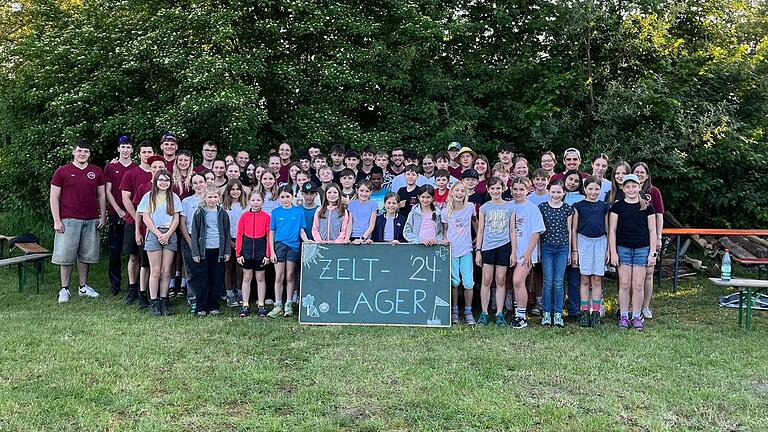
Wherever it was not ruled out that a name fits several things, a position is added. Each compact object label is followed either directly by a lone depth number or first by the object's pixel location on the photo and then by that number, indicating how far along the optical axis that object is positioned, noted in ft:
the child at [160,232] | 22.31
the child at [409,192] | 23.35
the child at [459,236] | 21.64
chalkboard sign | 21.22
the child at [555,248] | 21.27
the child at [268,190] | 23.58
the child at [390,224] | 22.49
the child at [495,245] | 21.26
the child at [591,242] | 21.16
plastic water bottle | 22.34
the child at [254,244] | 22.58
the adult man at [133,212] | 24.09
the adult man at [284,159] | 26.84
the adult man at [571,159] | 22.97
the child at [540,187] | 22.09
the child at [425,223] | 21.67
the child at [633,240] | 20.90
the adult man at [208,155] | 26.12
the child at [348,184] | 23.24
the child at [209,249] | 22.39
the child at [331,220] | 22.38
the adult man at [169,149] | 25.27
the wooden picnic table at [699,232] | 29.37
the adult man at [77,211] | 25.08
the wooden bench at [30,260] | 26.65
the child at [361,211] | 22.68
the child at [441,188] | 22.72
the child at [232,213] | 23.45
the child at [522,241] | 20.99
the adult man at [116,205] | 25.59
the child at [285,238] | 22.59
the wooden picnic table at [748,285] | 20.50
